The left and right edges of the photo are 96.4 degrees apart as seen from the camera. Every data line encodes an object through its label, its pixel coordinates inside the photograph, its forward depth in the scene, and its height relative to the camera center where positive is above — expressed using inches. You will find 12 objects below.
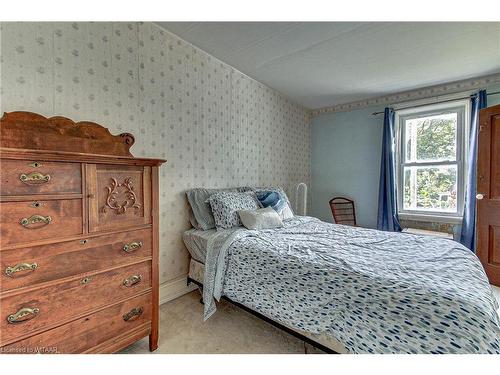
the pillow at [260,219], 85.0 -14.7
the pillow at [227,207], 85.0 -10.5
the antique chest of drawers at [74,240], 38.3 -12.1
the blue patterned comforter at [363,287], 37.7 -22.4
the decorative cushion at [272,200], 102.0 -8.6
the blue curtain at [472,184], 111.4 -0.5
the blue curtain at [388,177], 133.4 +3.2
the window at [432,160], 120.6 +12.9
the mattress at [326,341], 50.1 -37.5
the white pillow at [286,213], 103.9 -15.0
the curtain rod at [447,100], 108.6 +43.7
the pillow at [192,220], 91.4 -16.2
